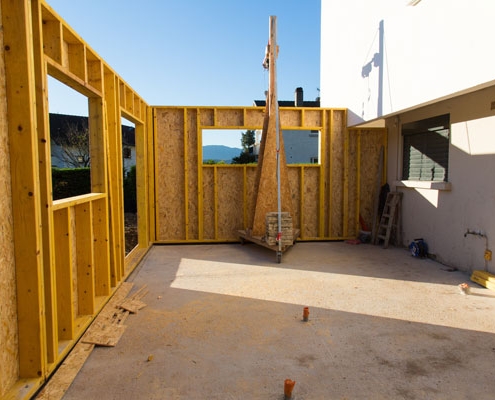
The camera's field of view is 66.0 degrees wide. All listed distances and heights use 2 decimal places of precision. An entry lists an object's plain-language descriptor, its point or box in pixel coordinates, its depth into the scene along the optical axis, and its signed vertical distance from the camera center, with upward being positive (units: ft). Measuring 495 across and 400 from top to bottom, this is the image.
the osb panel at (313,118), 30.83 +4.37
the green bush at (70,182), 47.88 -1.14
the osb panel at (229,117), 29.91 +4.34
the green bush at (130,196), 49.93 -3.09
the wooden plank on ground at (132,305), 15.59 -5.57
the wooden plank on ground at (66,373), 9.70 -5.61
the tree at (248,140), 120.57 +10.17
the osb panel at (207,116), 29.78 +4.39
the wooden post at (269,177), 26.76 -0.36
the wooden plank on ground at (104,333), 12.66 -5.58
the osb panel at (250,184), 30.71 -0.96
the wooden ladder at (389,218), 28.78 -3.64
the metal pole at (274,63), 24.48 +7.07
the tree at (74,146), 67.21 +4.74
